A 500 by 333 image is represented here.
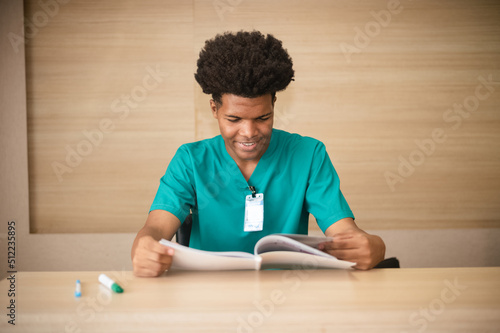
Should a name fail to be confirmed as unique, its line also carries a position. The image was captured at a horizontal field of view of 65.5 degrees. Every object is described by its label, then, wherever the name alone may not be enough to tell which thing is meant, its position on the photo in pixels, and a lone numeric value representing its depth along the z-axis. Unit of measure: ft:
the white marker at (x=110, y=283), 3.08
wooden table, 2.66
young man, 4.38
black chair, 4.84
